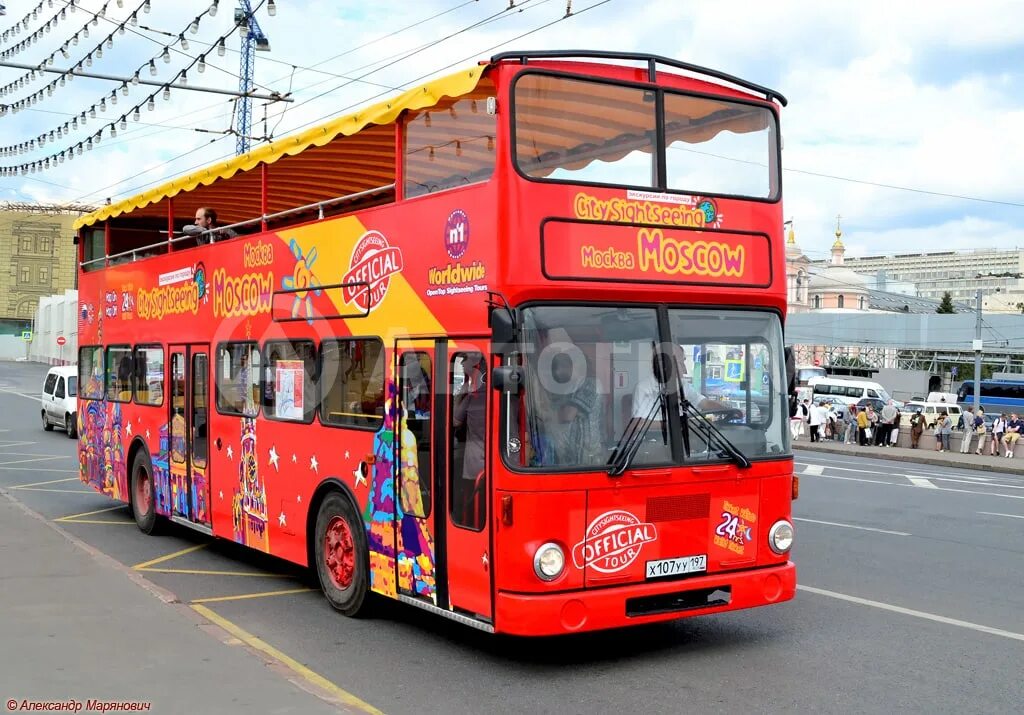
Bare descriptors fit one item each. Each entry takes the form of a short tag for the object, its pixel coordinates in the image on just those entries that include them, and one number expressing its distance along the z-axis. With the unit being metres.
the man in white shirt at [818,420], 39.19
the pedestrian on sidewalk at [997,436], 34.47
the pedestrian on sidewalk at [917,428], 36.31
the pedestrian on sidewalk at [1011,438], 33.81
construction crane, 20.17
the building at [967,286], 170.66
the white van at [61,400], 28.38
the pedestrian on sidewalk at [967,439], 34.84
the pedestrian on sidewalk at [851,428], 39.32
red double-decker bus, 6.94
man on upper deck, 11.68
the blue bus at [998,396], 67.62
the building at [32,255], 103.56
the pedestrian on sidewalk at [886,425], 37.25
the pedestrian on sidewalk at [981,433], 34.50
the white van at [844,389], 65.06
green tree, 100.75
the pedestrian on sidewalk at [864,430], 37.57
